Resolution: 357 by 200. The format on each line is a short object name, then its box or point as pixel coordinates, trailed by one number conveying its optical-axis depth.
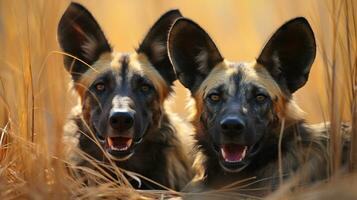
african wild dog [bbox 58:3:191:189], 10.20
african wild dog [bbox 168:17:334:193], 9.00
